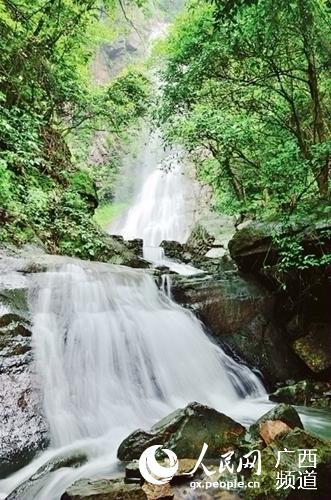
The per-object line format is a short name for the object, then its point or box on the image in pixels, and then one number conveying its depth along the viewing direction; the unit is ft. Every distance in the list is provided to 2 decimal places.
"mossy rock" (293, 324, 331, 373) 20.77
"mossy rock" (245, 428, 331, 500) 8.81
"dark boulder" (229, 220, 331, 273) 19.95
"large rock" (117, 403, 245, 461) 11.03
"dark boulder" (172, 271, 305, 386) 21.66
